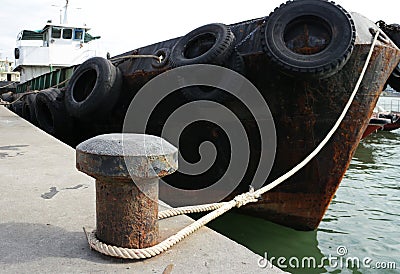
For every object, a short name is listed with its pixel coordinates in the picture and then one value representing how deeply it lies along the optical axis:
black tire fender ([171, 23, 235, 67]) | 4.29
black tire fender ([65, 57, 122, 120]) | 5.49
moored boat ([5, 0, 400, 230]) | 3.91
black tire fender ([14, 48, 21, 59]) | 18.68
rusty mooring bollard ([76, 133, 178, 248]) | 1.85
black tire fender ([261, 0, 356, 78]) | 3.75
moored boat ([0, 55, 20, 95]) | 23.27
